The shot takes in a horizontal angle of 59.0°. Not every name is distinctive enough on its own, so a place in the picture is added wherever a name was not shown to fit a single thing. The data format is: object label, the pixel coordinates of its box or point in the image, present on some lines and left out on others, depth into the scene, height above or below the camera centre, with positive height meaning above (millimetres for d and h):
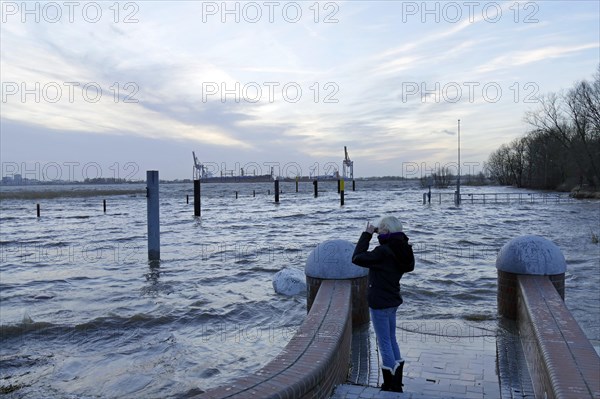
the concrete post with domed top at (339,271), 7273 -1208
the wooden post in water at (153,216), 16703 -939
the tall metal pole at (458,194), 50650 -1122
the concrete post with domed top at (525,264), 7316 -1150
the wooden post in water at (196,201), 38844 -1090
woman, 4980 -886
